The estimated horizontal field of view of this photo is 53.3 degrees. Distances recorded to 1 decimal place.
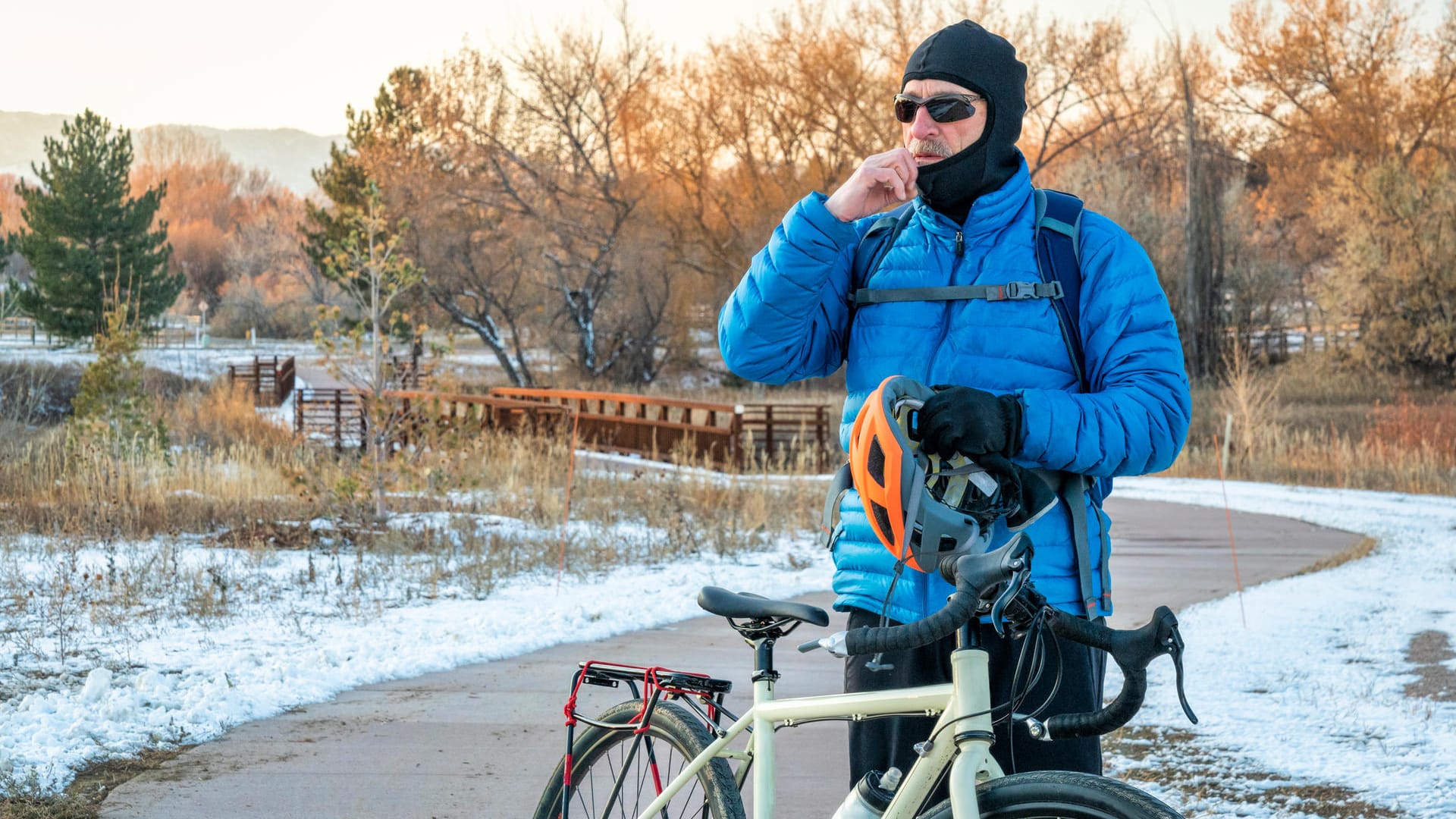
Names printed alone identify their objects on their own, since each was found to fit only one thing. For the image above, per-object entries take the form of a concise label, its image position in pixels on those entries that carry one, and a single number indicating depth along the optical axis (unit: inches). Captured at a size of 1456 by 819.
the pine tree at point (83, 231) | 1662.2
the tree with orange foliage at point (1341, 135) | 1354.6
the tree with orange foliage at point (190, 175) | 4446.4
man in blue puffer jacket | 95.8
